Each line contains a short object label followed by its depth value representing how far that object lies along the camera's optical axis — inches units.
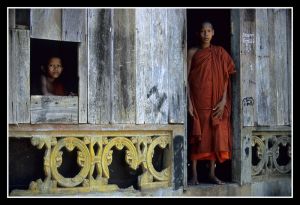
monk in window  241.0
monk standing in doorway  261.4
